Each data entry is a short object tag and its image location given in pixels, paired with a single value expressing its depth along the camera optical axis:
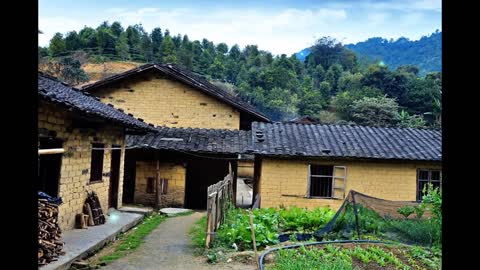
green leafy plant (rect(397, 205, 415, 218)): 9.29
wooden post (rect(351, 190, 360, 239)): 9.29
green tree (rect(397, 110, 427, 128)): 33.82
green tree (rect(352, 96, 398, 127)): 35.69
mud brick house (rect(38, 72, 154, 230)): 8.39
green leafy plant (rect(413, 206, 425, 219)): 9.11
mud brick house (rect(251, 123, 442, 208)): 14.80
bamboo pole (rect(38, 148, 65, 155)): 7.35
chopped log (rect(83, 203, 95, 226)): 10.29
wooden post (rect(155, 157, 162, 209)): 15.85
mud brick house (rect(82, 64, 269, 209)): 16.67
